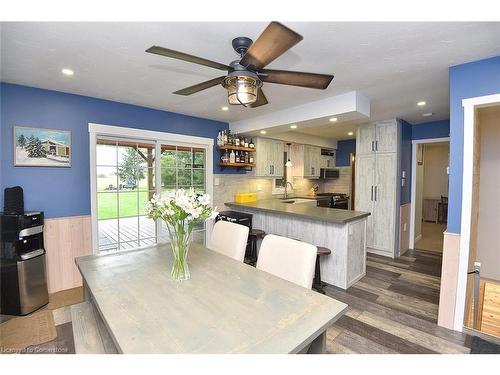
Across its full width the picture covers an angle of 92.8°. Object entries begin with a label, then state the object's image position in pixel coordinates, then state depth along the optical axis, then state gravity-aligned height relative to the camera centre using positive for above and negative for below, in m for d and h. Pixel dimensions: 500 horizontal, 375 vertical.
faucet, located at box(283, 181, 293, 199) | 5.56 -0.21
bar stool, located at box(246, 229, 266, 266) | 3.56 -1.08
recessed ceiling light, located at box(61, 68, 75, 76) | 2.20 +0.98
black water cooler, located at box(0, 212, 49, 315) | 2.32 -0.88
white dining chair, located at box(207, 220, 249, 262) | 2.06 -0.57
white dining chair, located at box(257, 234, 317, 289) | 1.53 -0.57
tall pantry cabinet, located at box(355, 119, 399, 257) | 4.04 -0.05
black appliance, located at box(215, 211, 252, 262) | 3.76 -0.65
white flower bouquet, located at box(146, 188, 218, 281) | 1.43 -0.23
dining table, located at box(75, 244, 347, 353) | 0.91 -0.63
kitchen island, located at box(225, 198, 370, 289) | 2.91 -0.74
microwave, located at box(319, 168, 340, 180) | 6.39 +0.14
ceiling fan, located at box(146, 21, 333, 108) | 1.17 +0.65
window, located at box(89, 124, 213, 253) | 3.15 +0.01
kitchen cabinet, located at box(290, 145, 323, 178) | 5.71 +0.43
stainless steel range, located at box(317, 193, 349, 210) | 5.47 -0.54
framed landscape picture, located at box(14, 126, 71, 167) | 2.55 +0.32
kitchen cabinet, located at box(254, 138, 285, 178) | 4.62 +0.41
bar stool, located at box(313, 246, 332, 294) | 2.83 -1.22
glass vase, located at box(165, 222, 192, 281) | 1.47 -0.46
